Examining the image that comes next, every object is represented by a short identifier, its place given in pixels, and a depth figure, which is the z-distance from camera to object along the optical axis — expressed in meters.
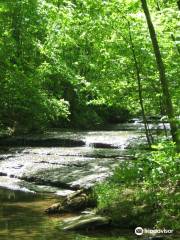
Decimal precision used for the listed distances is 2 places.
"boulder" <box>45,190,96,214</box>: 12.17
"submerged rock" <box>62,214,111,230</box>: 10.23
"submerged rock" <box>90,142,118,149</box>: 24.93
